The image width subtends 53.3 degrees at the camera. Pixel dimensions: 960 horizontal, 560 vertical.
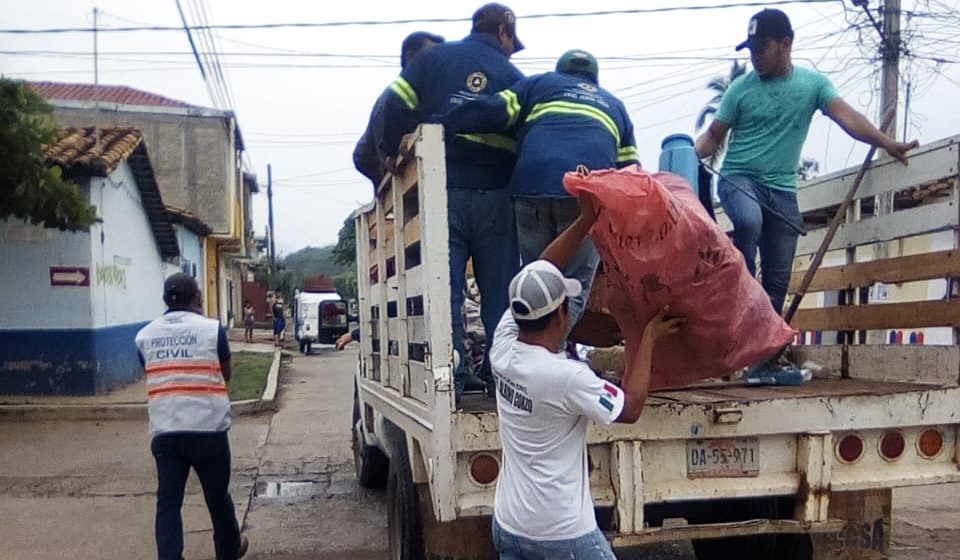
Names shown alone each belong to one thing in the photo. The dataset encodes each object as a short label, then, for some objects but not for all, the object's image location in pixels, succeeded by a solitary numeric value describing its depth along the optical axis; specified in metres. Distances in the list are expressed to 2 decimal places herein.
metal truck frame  3.32
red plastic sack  3.17
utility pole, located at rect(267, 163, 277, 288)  46.56
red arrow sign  11.59
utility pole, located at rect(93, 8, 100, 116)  21.55
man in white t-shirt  2.66
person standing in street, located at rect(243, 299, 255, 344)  27.27
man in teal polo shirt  4.65
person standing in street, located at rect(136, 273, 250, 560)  4.61
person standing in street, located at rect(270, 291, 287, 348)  26.95
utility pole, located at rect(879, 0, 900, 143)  12.48
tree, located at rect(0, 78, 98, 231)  9.16
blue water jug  4.45
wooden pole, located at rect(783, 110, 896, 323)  4.46
